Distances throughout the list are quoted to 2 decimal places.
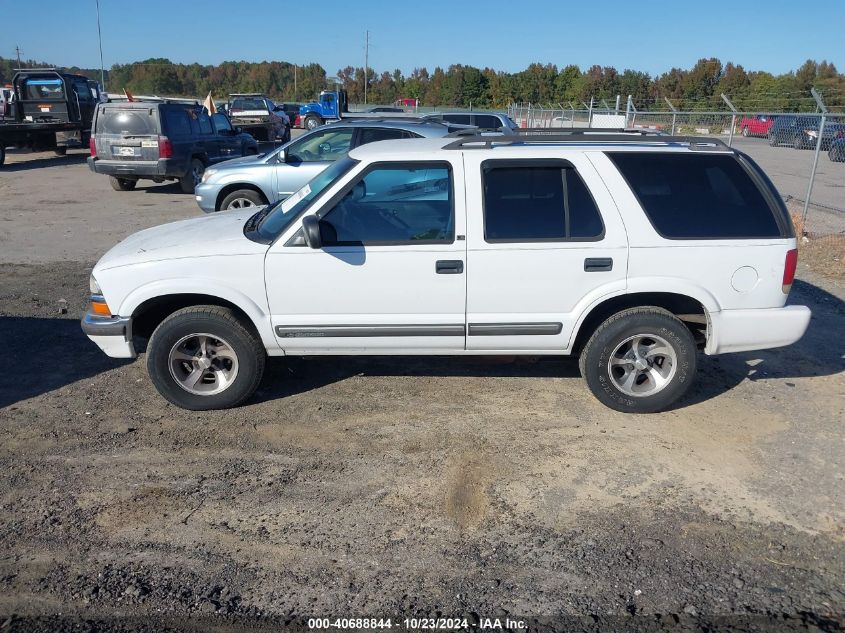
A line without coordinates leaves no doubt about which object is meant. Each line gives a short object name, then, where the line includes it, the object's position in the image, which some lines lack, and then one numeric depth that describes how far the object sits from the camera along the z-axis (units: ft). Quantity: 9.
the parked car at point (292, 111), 139.03
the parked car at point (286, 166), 34.24
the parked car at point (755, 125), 115.34
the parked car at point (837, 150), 79.56
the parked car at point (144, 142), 48.93
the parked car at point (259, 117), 90.94
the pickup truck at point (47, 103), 75.15
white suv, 15.85
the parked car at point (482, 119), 63.82
